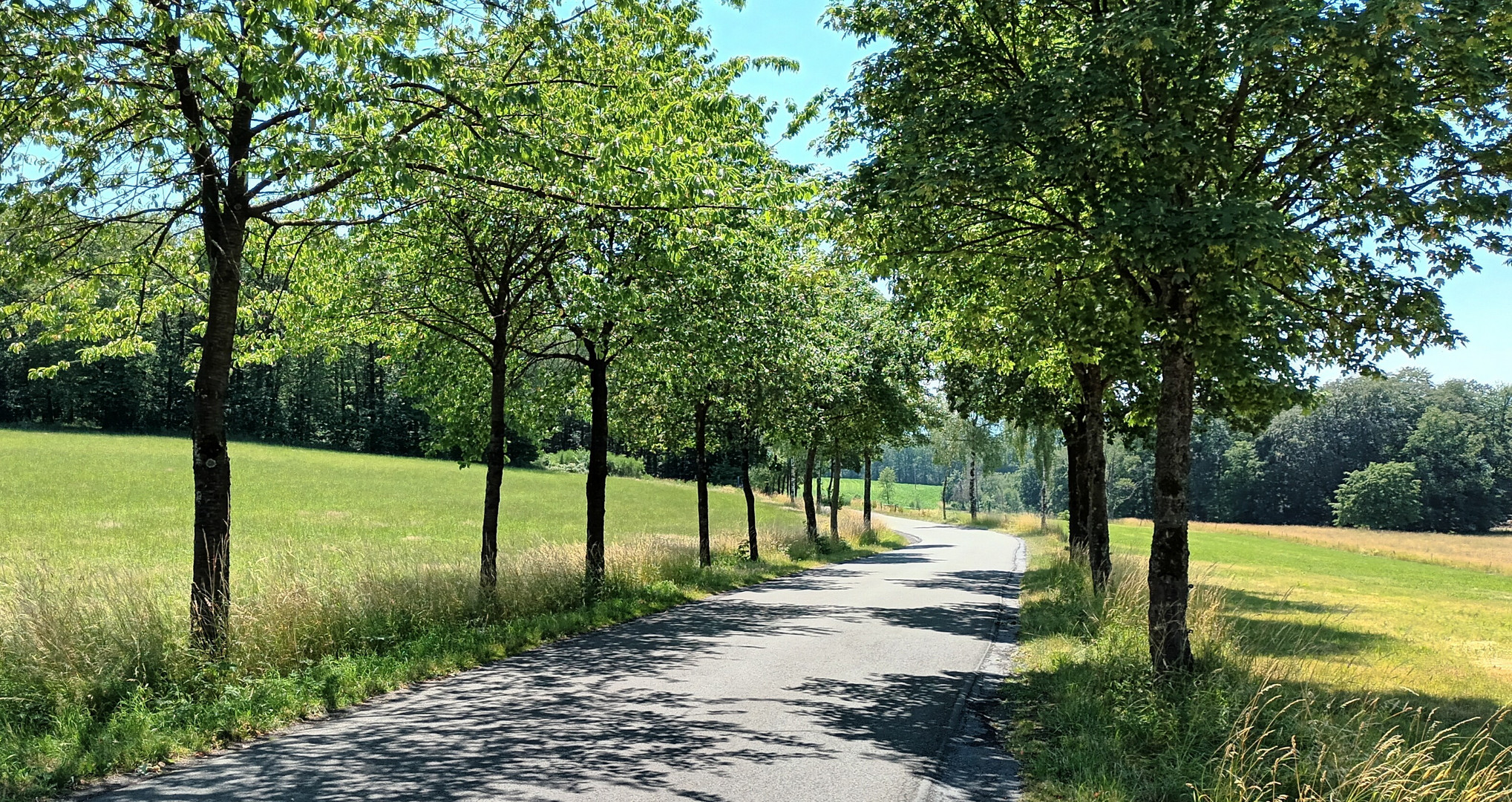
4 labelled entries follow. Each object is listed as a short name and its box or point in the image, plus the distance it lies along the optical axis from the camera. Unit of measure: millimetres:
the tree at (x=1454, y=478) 89688
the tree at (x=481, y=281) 11266
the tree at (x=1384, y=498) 84375
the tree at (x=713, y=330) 12703
